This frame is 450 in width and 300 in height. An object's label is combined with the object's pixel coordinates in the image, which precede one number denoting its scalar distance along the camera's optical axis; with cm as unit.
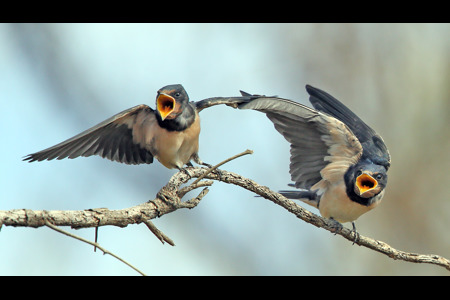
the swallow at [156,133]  759
